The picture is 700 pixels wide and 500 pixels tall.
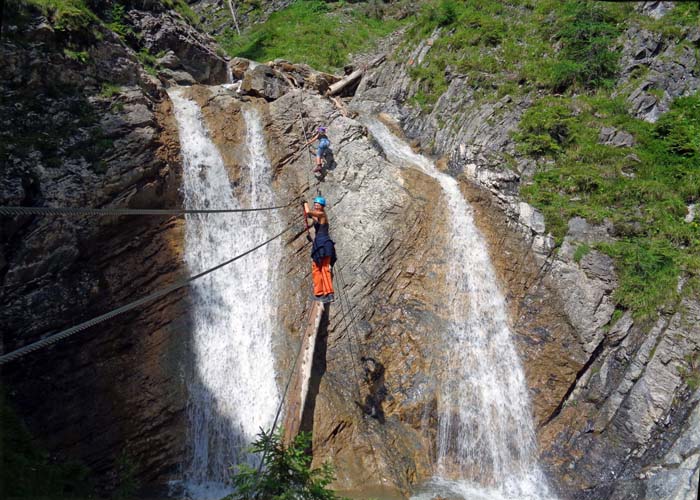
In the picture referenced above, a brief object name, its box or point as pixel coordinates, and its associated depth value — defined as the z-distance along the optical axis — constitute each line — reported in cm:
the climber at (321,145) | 1214
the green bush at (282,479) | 520
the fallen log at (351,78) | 1973
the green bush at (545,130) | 1323
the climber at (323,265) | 940
